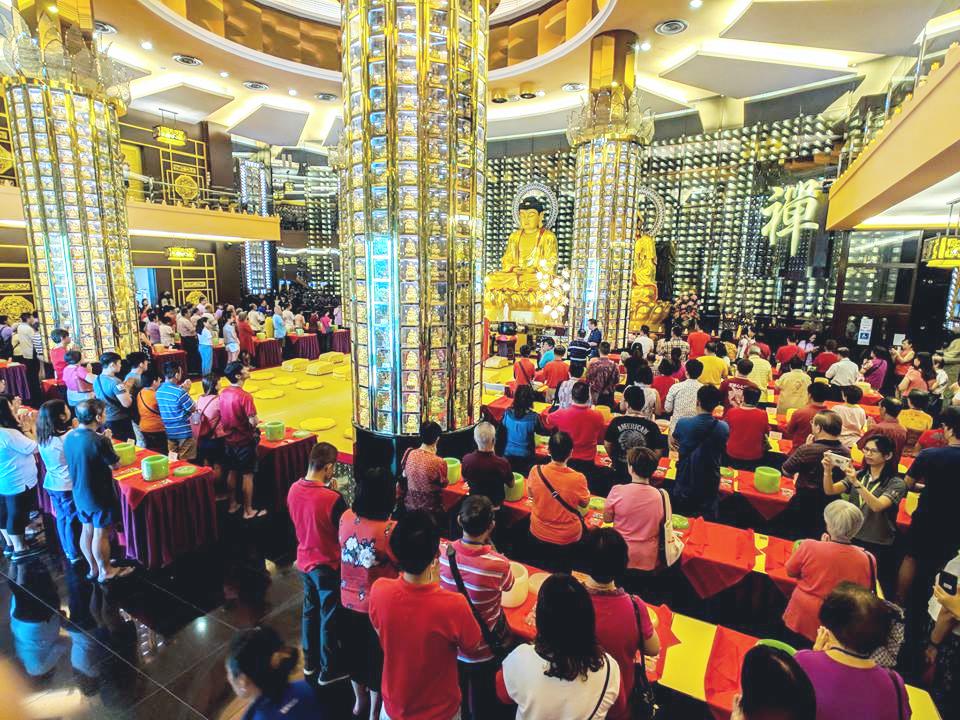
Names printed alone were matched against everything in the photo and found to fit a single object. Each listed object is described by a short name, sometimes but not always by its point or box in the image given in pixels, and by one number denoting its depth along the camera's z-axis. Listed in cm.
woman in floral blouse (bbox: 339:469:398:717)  236
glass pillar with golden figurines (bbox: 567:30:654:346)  1020
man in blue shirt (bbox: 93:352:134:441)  546
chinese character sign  1225
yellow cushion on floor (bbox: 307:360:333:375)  1113
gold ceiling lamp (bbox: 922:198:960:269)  594
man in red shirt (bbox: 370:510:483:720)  181
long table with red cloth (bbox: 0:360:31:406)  818
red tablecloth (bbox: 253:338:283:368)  1155
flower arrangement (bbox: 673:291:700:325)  1370
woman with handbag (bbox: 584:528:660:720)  182
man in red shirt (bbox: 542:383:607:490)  432
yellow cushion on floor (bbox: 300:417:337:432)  745
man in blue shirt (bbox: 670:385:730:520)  366
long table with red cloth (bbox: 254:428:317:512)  498
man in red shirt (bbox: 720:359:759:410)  534
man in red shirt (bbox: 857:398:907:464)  412
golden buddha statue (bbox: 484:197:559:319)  1484
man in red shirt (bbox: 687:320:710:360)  893
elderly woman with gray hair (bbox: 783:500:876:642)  230
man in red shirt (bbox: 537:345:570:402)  677
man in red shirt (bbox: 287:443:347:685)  269
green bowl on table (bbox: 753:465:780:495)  377
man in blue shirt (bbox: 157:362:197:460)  486
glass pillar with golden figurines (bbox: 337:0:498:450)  486
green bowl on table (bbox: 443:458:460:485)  411
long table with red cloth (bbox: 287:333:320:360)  1290
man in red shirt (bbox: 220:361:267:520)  464
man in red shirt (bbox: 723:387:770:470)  464
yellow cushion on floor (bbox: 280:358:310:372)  1153
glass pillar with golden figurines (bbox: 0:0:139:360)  771
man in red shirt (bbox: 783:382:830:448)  445
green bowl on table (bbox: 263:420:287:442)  512
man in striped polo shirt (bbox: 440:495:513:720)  219
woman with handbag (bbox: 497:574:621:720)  154
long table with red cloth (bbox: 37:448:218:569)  394
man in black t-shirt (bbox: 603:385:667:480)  421
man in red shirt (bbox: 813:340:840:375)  821
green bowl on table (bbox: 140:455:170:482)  399
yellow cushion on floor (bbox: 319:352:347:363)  1211
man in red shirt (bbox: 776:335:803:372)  870
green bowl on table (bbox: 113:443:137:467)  430
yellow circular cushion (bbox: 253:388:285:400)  916
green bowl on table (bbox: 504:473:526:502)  372
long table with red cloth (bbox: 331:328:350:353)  1431
